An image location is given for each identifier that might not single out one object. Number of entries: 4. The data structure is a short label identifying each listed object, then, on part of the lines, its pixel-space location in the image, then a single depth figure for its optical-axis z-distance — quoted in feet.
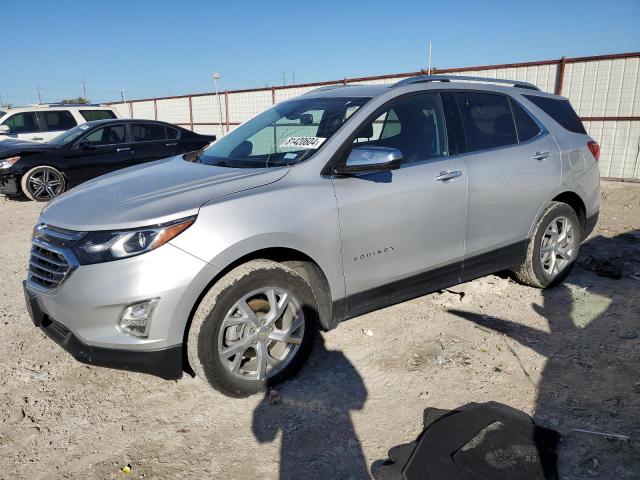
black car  29.50
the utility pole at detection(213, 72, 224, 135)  59.41
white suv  36.58
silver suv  8.36
